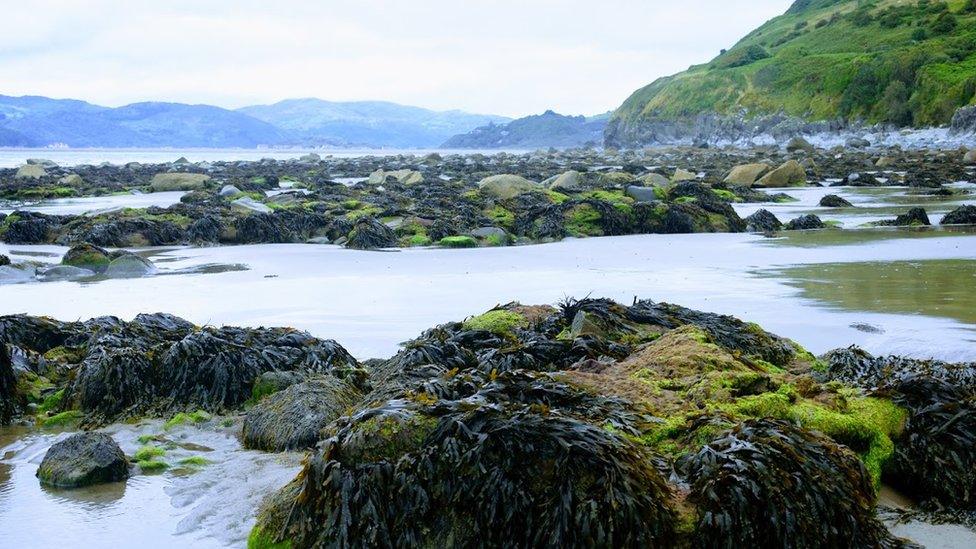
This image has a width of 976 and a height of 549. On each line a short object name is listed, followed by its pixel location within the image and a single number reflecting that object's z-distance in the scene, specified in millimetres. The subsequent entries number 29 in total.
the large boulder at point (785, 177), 26703
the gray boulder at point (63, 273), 11094
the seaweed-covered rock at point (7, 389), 5363
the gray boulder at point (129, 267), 11309
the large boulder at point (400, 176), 28531
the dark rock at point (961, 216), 14500
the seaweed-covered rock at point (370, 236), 14289
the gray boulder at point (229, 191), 24116
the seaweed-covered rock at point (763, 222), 15531
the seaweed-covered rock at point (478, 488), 2957
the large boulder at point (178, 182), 29484
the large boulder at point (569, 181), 23094
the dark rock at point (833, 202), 19438
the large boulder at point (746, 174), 26156
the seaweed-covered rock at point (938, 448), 3643
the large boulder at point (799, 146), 53428
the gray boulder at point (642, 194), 18328
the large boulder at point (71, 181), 31934
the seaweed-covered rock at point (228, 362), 5672
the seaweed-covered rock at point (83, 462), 4125
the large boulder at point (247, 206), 17875
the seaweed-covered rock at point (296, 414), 4656
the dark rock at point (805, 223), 15203
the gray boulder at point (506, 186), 20844
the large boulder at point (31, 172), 35725
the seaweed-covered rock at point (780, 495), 2947
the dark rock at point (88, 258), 11492
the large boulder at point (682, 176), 25273
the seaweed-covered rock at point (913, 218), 14625
